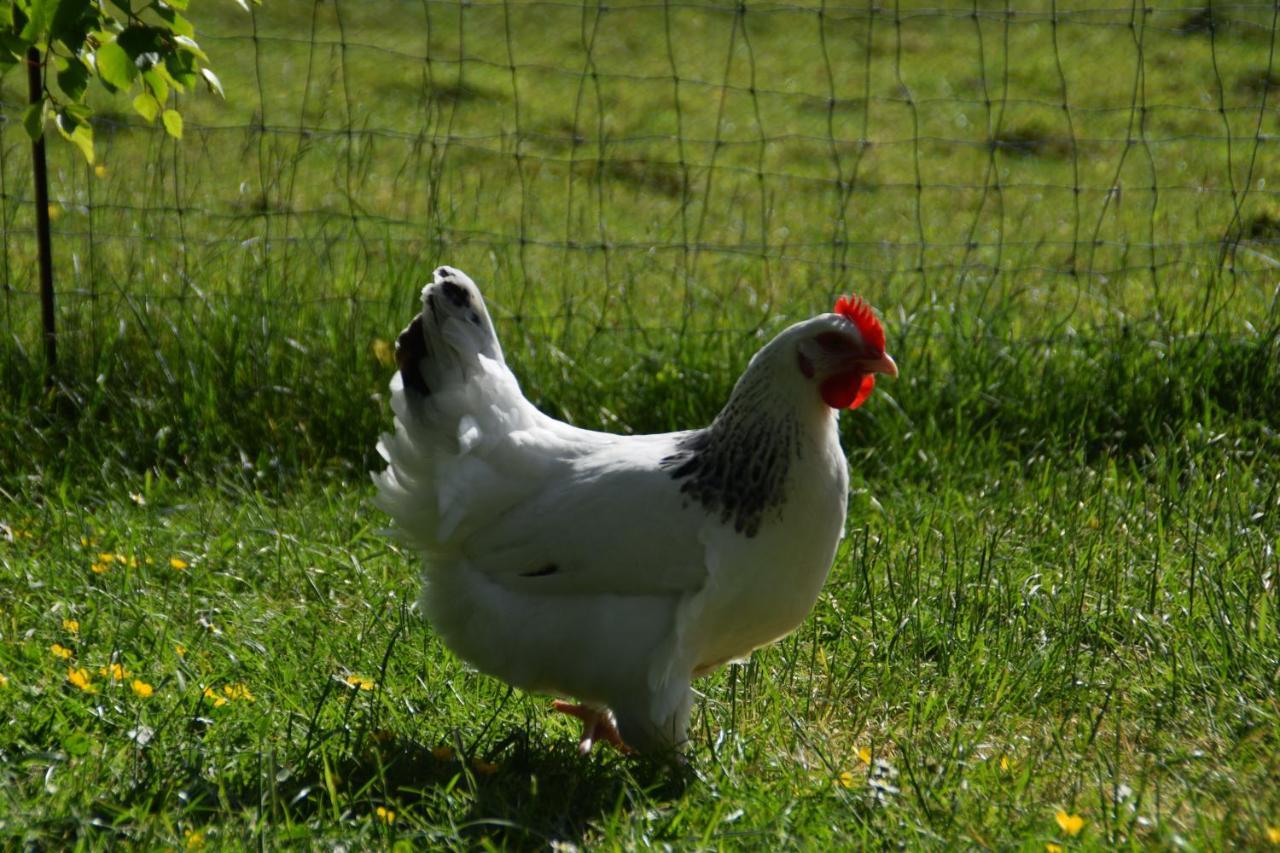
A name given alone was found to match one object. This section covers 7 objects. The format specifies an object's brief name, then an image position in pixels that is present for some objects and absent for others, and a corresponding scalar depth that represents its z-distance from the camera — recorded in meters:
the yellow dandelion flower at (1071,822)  5.10
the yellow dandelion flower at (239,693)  6.75
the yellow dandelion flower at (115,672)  6.72
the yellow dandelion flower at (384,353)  10.05
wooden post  9.51
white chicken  6.23
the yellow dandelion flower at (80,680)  6.50
